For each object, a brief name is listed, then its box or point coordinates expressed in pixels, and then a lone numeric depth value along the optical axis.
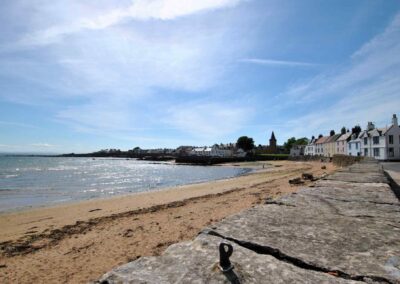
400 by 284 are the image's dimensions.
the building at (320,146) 95.50
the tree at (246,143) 132.25
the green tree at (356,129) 70.46
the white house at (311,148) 107.05
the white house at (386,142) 54.25
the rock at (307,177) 23.11
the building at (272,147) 137.00
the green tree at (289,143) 144.01
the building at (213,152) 148.84
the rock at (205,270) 1.40
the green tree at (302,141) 140.68
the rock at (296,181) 20.88
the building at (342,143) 74.94
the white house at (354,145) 65.50
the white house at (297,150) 123.50
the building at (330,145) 84.21
